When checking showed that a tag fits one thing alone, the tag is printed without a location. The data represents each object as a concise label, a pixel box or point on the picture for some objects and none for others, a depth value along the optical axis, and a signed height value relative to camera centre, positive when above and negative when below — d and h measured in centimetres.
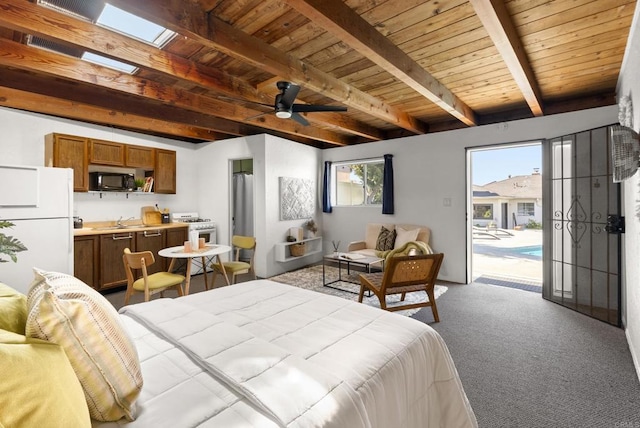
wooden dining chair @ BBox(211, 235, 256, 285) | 392 -71
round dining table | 334 -46
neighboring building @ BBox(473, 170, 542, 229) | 979 +35
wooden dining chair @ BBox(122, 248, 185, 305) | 297 -72
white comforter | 92 -58
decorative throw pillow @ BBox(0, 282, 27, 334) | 97 -34
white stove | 534 -25
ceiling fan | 278 +106
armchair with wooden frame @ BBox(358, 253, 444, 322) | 291 -66
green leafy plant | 160 -17
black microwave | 454 +49
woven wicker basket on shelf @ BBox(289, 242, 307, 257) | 545 -67
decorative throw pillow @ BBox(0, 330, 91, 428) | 63 -40
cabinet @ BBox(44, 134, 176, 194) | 411 +83
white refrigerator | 305 -4
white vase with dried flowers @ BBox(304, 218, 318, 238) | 604 -29
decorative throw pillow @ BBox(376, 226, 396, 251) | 507 -47
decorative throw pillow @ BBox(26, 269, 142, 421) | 85 -39
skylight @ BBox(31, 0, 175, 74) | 195 +136
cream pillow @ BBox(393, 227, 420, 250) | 493 -40
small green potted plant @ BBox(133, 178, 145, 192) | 511 +51
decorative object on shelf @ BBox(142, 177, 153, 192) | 513 +49
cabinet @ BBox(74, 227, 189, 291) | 395 -55
